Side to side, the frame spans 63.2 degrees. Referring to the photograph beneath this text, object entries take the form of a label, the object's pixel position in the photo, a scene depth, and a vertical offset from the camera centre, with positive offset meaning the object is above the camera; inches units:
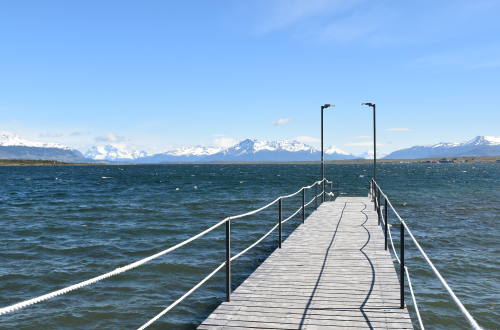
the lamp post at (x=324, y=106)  936.3 +129.3
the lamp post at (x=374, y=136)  1089.8 +67.8
